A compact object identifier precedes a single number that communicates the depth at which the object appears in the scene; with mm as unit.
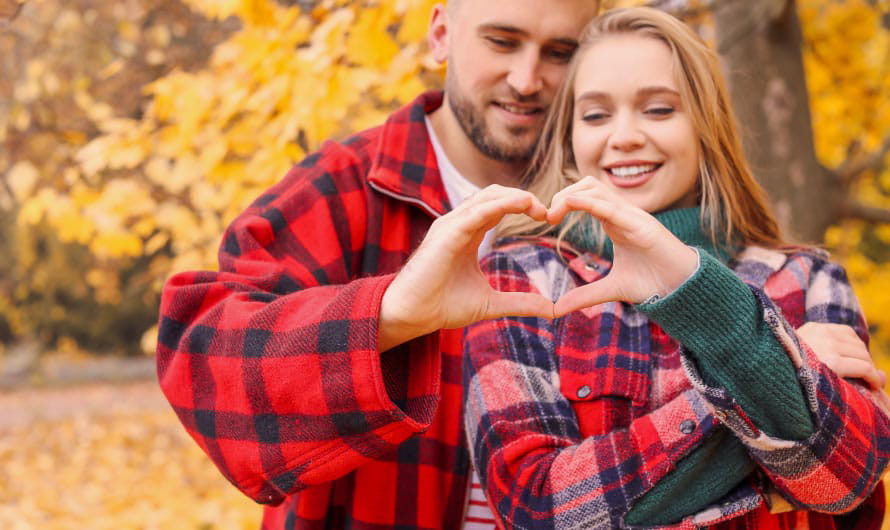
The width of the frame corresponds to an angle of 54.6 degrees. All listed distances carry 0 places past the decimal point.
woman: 1312
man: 1319
